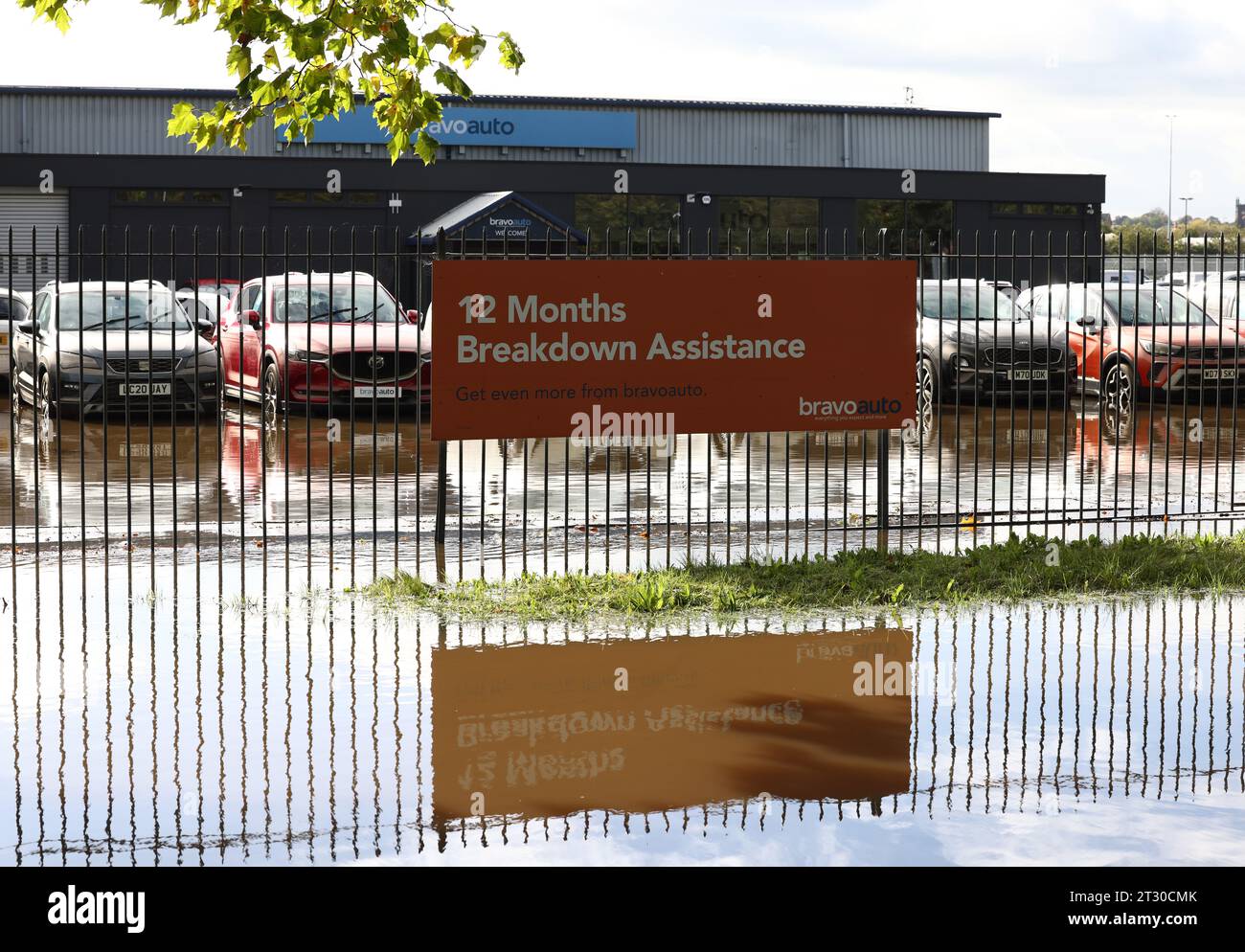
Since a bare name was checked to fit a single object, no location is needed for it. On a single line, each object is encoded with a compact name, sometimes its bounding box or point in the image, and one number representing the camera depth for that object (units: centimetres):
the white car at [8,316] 2413
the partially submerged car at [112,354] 1989
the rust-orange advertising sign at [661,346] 1075
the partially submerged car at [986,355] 2141
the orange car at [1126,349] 2108
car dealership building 4769
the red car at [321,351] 1989
